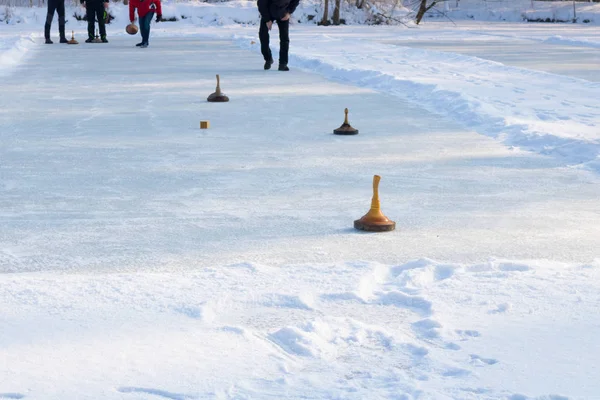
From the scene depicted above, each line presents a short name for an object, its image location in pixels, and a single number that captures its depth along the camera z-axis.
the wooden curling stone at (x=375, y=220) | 5.23
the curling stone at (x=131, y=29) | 27.25
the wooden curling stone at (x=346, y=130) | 8.97
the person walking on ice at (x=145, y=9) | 22.86
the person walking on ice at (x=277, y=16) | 16.00
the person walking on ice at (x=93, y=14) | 25.69
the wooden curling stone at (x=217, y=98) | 11.73
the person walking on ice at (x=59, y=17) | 25.28
